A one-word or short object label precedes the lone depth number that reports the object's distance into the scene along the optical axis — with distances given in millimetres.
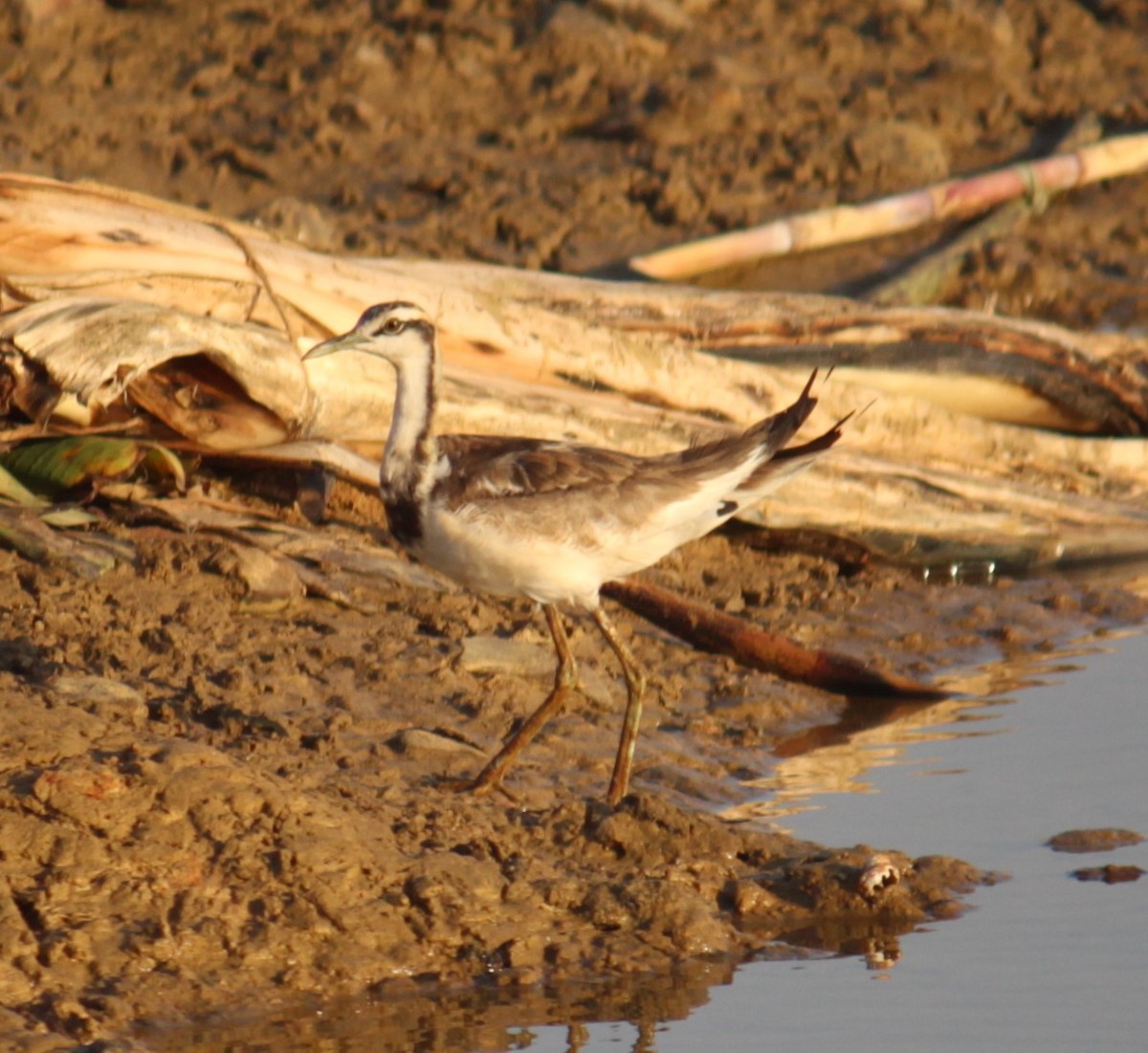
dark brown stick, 13805
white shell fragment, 10305
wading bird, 11047
